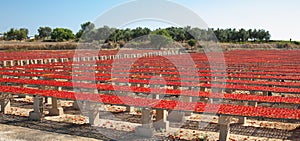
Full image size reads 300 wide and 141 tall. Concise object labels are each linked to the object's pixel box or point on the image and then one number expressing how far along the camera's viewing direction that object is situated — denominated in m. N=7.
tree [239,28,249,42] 87.69
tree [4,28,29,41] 72.17
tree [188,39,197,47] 56.97
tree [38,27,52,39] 89.06
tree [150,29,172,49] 53.53
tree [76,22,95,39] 74.11
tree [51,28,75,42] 68.97
